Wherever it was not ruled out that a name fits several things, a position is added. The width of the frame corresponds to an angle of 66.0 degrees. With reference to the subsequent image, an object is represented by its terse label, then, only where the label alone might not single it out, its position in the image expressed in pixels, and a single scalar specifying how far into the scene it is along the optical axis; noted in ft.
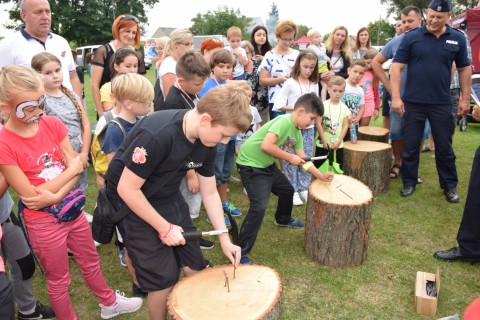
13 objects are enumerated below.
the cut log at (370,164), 14.93
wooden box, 8.45
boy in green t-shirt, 10.18
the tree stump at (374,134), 17.39
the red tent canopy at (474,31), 34.60
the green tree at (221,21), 162.50
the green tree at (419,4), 125.80
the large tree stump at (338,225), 9.96
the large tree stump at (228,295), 5.96
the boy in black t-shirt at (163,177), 5.94
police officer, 13.62
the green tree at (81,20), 122.01
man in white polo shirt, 10.54
